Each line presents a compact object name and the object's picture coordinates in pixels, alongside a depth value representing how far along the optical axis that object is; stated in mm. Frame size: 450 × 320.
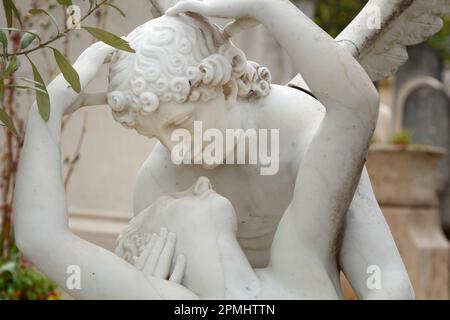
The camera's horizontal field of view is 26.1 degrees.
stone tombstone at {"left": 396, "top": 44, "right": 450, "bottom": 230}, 11445
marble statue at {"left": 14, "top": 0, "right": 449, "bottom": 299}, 2164
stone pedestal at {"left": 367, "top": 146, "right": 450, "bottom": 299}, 6949
